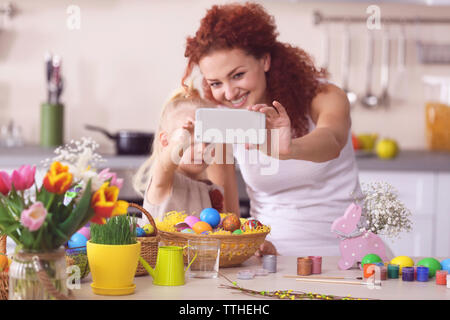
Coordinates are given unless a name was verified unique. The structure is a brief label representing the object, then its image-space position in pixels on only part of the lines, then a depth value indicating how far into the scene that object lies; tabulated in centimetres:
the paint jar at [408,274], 234
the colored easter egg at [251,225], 244
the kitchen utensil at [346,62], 452
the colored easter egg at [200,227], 240
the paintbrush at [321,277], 234
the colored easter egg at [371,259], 243
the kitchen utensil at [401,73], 453
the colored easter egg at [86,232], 236
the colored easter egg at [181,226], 244
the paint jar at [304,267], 237
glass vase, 204
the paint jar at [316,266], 239
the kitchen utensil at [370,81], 452
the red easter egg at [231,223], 243
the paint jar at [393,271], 237
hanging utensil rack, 451
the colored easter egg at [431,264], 241
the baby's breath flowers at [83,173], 208
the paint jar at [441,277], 231
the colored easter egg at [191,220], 245
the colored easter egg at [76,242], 231
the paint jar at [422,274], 234
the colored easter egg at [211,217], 245
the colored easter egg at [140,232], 233
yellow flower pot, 217
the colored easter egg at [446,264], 240
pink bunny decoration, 244
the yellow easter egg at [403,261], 243
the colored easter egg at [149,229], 235
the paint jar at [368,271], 236
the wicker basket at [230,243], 237
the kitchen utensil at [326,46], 451
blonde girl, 278
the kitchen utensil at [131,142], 394
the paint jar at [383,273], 235
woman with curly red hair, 268
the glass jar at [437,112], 449
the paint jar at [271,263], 241
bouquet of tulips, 204
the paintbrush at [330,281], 230
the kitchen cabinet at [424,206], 394
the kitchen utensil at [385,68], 453
